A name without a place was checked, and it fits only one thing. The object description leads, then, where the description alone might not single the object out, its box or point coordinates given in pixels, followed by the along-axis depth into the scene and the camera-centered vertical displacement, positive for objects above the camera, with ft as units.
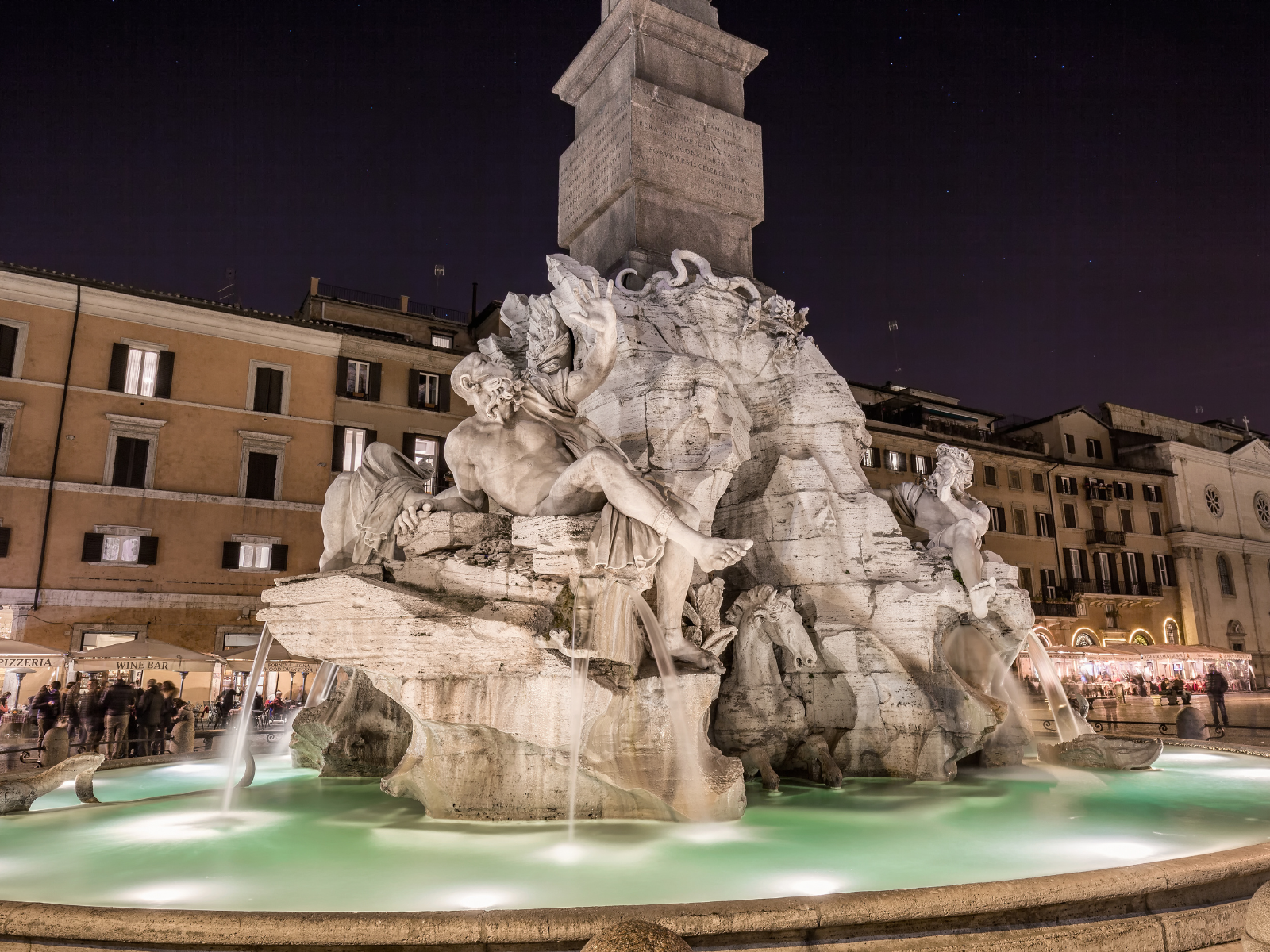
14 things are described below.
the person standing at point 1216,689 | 50.72 -0.94
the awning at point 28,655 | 53.01 +1.11
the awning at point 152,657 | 52.85 +1.03
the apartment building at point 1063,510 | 123.95 +23.21
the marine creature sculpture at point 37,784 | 19.83 -2.32
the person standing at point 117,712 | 37.32 -1.52
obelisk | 29.22 +17.13
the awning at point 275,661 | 58.59 +0.85
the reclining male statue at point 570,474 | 18.22 +4.18
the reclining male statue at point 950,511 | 26.03 +4.80
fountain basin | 9.66 -2.87
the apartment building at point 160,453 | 75.05 +19.18
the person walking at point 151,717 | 39.96 -1.83
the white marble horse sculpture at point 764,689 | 22.63 -0.39
